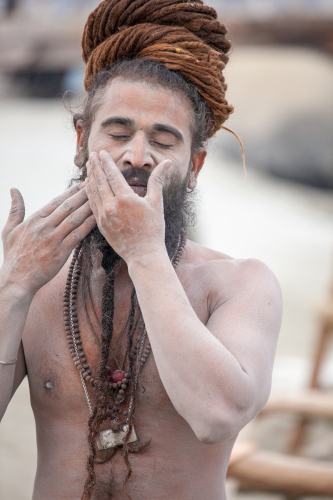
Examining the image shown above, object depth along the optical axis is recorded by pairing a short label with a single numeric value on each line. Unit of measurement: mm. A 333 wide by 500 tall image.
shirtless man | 4812
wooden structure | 5557
